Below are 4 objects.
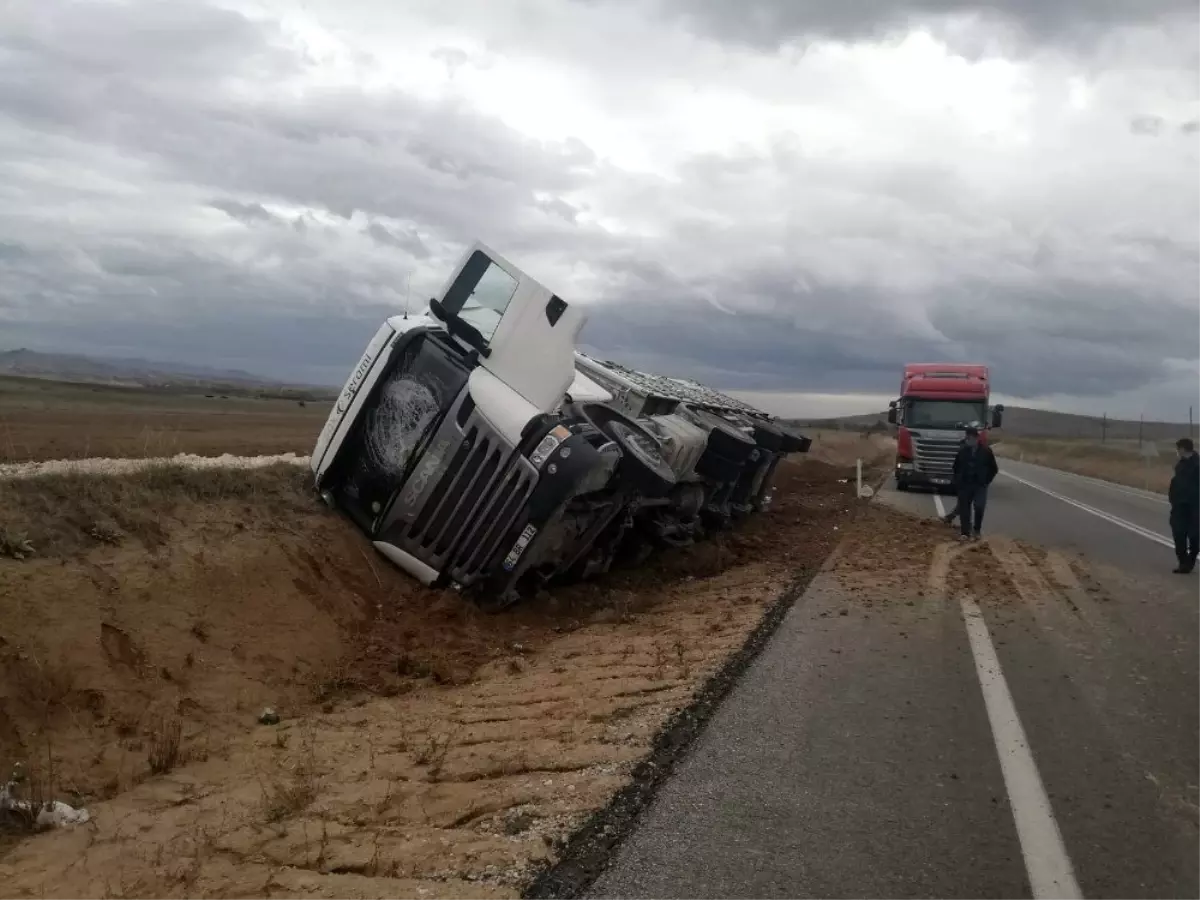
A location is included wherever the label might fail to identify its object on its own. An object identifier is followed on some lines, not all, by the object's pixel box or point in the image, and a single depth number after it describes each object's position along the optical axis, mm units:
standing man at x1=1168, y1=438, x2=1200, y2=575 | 11352
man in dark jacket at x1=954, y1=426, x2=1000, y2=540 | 13719
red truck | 21938
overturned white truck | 8109
